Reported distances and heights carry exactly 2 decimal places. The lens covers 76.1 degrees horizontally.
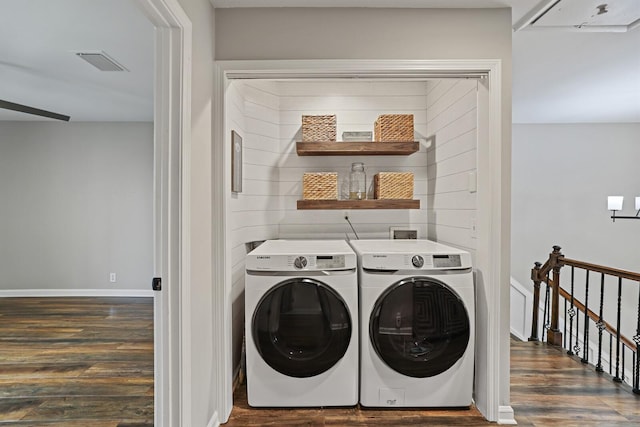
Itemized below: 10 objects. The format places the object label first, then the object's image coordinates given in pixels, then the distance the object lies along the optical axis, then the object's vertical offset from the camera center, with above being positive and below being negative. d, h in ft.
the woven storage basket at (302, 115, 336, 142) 10.59 +2.07
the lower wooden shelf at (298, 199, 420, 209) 10.60 +0.11
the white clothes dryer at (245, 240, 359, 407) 7.86 -2.31
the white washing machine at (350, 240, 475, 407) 7.86 -2.32
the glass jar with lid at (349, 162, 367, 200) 11.01 +0.71
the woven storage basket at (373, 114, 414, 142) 10.54 +2.07
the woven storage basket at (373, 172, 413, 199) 10.66 +0.60
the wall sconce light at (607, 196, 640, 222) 15.37 +0.21
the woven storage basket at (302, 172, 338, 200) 10.62 +0.57
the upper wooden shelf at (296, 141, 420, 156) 10.50 +1.57
